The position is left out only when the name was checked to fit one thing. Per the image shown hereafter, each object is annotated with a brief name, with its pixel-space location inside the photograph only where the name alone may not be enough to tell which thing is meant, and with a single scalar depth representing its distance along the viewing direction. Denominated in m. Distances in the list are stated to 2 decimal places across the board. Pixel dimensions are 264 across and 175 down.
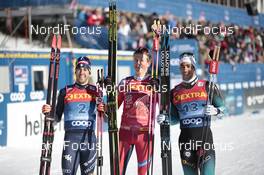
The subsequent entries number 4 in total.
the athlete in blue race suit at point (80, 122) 11.09
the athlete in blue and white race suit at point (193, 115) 10.80
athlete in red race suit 11.57
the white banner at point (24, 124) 22.20
